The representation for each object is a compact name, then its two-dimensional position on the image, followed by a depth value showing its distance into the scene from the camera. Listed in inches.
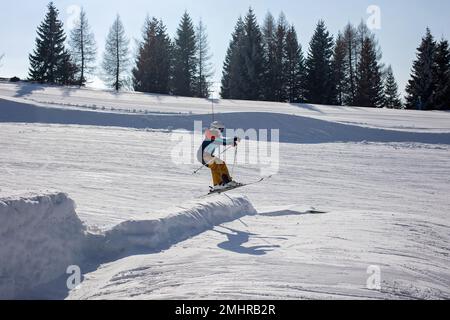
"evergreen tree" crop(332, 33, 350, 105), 2048.5
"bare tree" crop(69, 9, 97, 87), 1998.0
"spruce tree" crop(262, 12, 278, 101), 2018.9
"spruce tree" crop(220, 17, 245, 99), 2011.6
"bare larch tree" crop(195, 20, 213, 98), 2192.4
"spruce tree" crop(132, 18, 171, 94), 2044.8
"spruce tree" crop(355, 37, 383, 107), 1989.4
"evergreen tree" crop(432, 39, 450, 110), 1798.7
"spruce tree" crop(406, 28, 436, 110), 1804.9
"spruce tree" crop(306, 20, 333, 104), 1927.9
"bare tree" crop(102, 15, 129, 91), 2042.3
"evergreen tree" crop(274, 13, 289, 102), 2052.2
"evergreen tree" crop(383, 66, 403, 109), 2155.5
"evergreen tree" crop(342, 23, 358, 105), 2066.9
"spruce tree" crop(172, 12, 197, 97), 2143.2
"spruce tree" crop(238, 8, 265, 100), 1964.8
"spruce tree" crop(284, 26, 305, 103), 2052.2
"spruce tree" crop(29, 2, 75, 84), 1953.7
